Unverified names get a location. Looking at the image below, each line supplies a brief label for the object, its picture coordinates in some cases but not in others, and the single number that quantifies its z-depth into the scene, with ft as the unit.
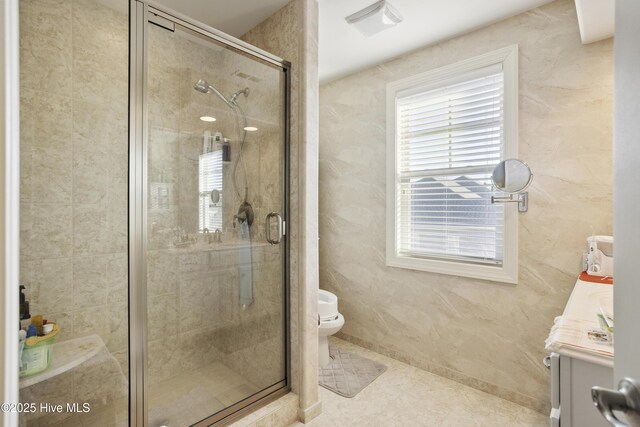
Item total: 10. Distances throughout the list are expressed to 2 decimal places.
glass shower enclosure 4.51
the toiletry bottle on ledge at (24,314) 4.44
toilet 8.04
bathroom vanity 2.77
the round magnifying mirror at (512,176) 6.38
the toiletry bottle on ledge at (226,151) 5.53
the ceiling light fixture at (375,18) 6.31
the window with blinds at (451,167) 7.23
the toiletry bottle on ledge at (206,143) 5.27
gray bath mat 7.31
